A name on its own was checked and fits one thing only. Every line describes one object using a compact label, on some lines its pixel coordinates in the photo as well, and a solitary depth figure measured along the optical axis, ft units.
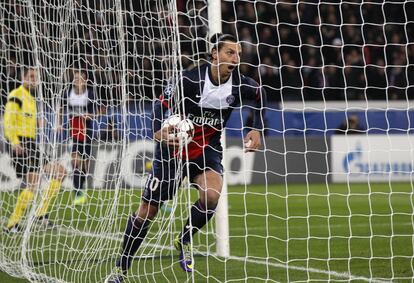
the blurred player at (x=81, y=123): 56.70
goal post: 53.47
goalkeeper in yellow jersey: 65.10
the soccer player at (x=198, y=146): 43.78
